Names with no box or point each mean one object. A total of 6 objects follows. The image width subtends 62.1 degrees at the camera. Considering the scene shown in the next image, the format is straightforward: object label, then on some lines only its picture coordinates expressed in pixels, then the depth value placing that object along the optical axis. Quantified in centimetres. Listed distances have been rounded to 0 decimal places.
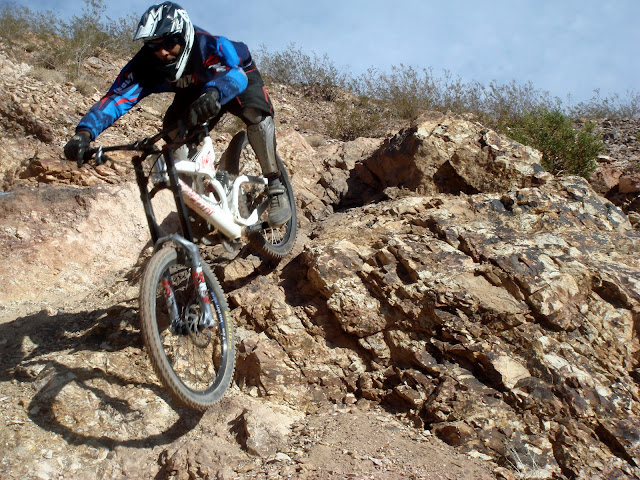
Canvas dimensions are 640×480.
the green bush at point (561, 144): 717
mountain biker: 305
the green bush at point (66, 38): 1031
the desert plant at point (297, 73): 1388
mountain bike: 273
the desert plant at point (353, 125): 1052
